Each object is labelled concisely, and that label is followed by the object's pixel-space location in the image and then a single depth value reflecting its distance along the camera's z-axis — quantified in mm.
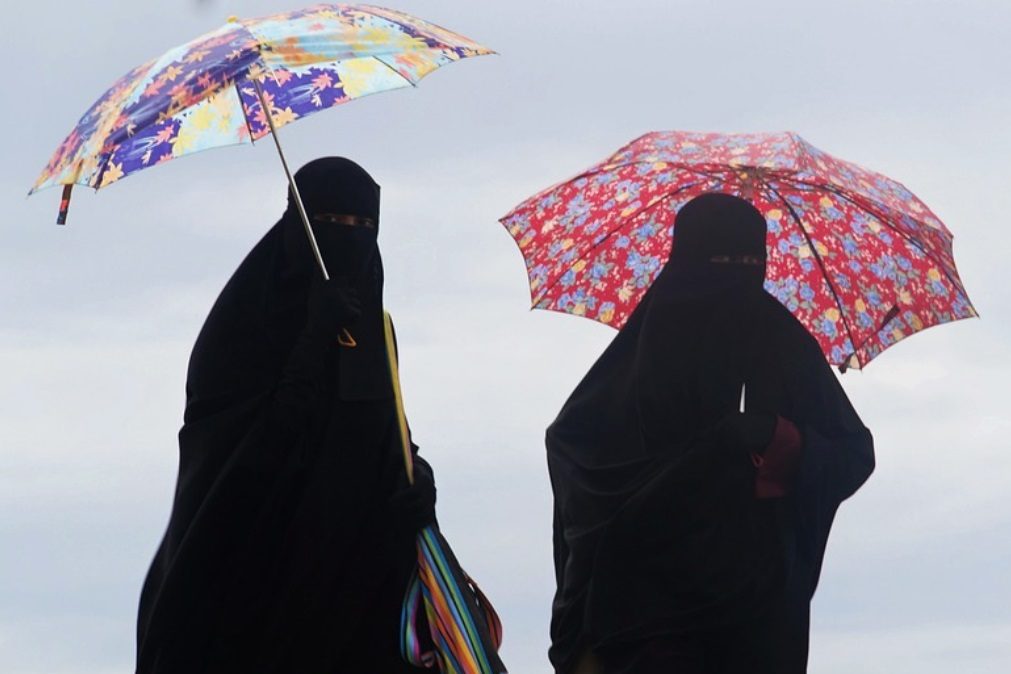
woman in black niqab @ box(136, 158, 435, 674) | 14320
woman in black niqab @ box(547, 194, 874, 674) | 15617
